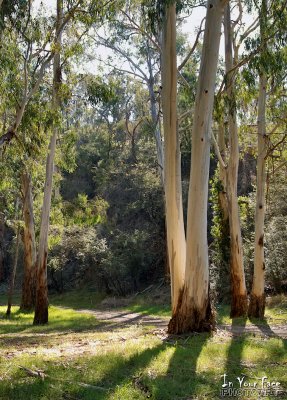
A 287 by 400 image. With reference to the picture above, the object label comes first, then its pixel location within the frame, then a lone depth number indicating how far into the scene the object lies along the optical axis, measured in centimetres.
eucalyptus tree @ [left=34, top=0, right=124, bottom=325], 1331
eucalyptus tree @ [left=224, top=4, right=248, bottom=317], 1305
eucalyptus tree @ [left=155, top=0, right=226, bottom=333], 846
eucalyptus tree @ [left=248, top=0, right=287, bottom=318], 1136
